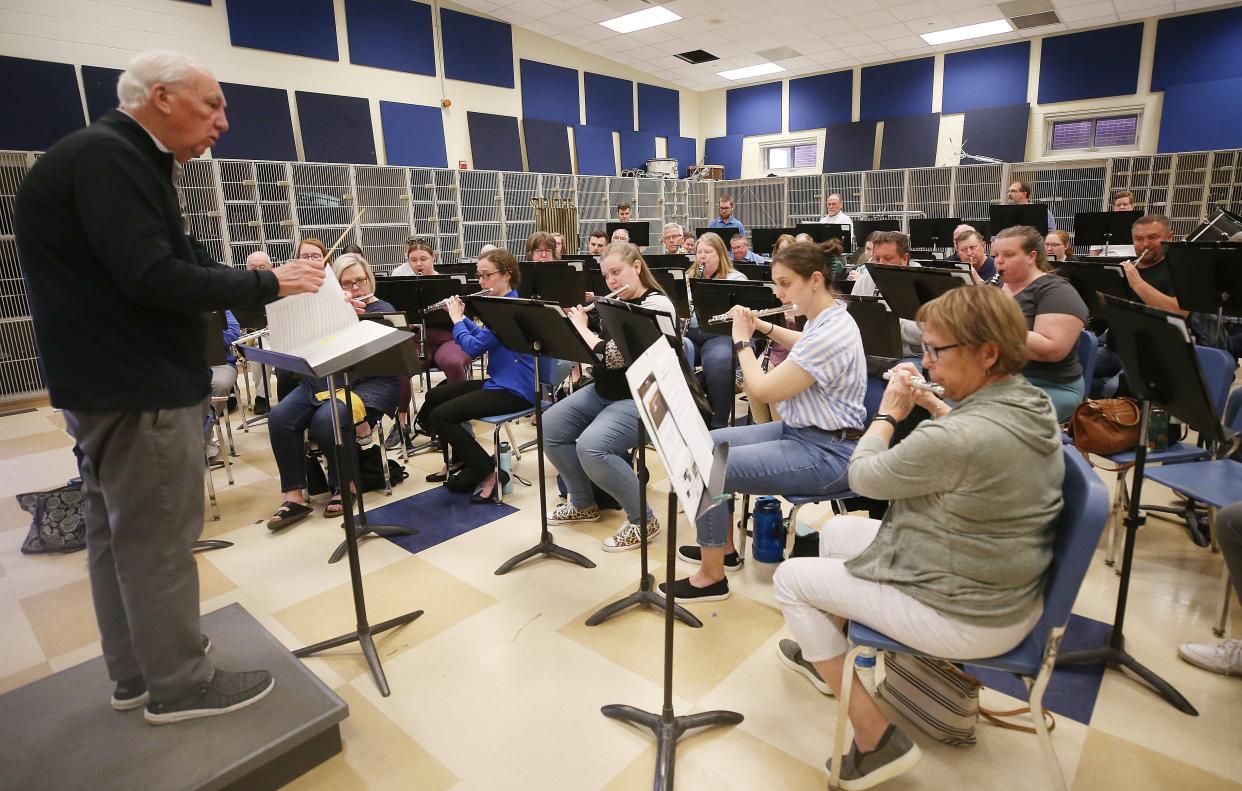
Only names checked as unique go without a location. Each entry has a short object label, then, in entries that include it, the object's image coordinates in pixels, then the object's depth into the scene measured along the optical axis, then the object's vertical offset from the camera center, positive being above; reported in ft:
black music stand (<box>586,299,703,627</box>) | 7.68 -1.09
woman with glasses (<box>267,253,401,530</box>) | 12.35 -3.08
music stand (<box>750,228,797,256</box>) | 27.61 +0.35
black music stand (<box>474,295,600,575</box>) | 9.38 -1.17
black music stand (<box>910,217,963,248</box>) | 25.78 +0.46
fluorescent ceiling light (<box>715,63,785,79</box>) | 41.19 +10.86
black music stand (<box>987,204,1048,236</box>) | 22.43 +0.86
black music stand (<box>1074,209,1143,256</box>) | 21.95 +0.36
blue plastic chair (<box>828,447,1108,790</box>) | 4.78 -2.57
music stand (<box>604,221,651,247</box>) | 28.19 +0.82
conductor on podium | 5.27 -0.48
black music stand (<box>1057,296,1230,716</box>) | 6.53 -1.53
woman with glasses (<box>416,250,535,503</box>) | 12.53 -2.65
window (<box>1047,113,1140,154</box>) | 33.65 +5.33
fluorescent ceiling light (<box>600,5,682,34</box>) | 31.55 +11.00
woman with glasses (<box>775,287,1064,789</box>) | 4.96 -2.07
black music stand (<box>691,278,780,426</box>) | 12.30 -0.92
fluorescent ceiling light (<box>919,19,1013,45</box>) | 32.86 +10.40
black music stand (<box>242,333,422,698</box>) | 6.95 -2.92
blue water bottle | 10.03 -4.18
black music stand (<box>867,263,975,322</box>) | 11.17 -0.68
